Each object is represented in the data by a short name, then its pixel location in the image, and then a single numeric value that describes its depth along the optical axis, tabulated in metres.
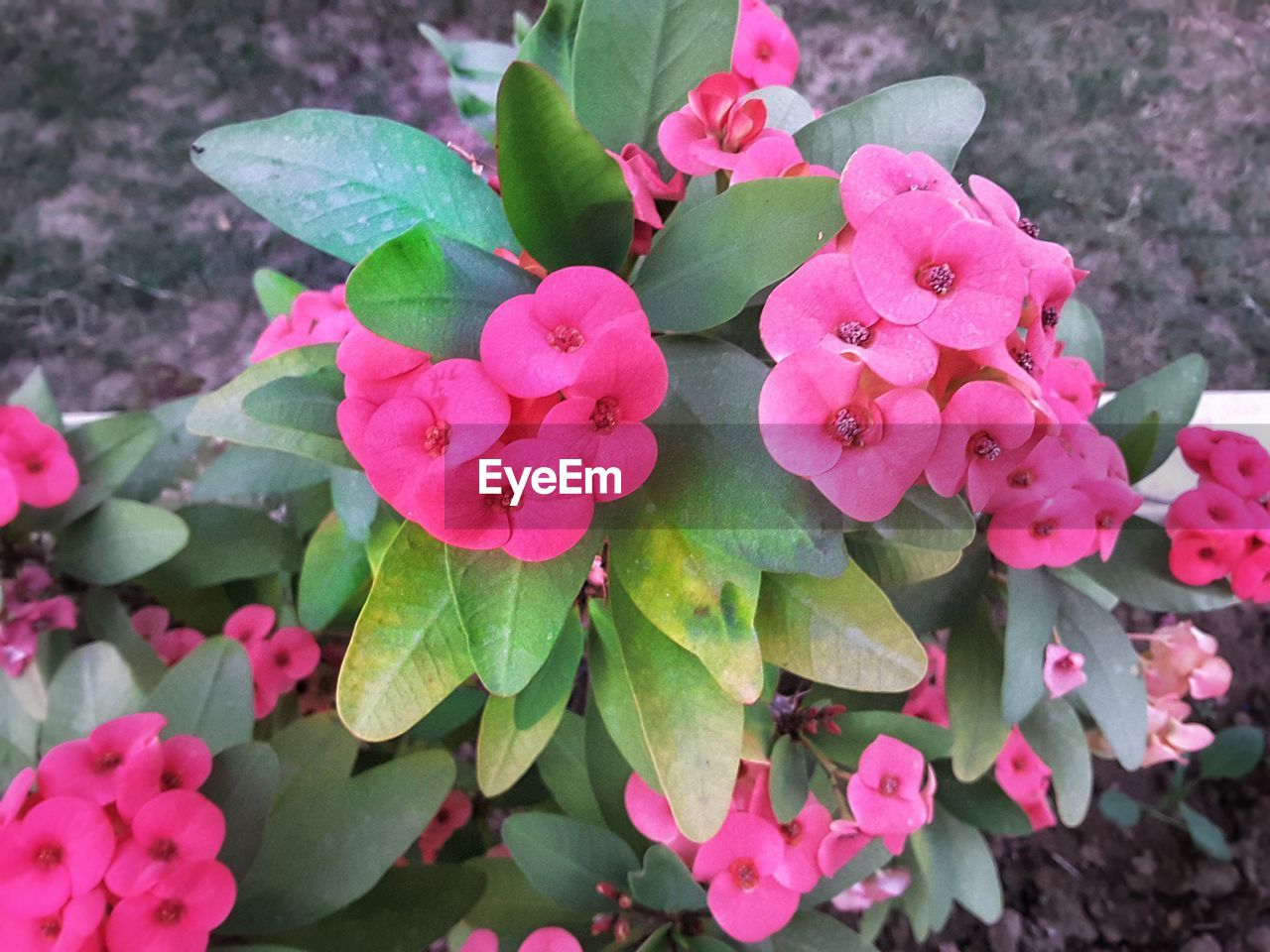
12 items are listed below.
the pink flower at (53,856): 0.23
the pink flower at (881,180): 0.20
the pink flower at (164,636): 0.40
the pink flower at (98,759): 0.25
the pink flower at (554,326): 0.18
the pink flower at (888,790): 0.28
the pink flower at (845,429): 0.19
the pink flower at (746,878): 0.29
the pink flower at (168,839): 0.24
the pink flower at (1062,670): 0.31
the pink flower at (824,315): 0.19
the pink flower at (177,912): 0.24
